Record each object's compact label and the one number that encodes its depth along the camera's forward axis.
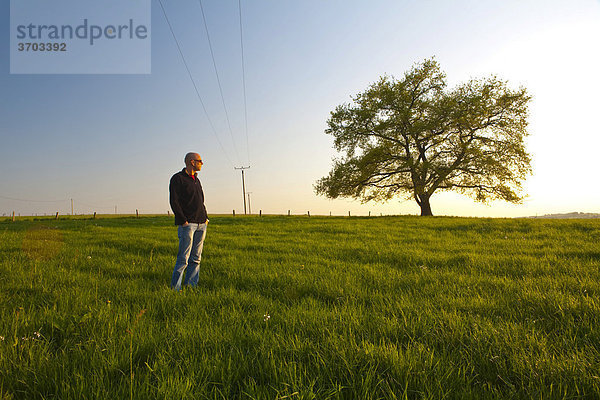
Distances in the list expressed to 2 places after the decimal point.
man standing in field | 5.19
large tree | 26.08
